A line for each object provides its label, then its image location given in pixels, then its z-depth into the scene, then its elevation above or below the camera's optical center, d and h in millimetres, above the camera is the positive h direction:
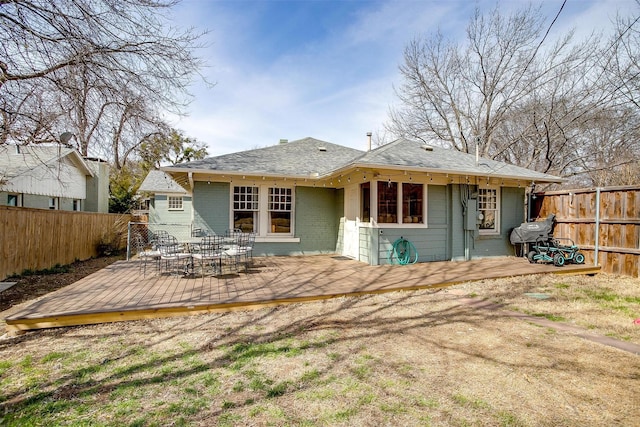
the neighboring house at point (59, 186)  12133 +1378
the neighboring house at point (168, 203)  17109 +849
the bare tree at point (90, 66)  4812 +2403
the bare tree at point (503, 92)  14148 +6492
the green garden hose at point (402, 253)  8273 -782
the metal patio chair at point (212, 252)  6637 -678
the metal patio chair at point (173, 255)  6582 -721
